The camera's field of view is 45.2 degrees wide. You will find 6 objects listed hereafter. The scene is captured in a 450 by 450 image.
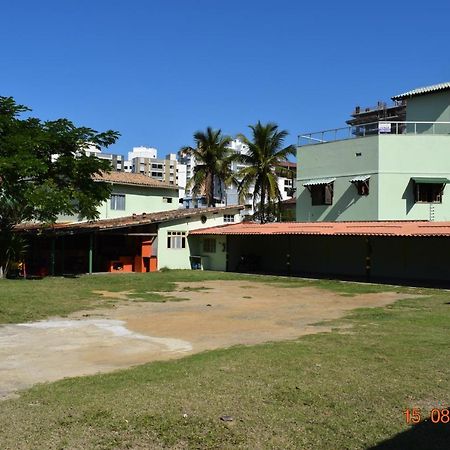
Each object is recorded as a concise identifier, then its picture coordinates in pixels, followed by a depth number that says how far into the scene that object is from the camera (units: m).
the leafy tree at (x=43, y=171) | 23.67
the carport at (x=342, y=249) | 26.41
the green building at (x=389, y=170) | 29.27
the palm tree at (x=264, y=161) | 40.41
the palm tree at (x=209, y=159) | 46.72
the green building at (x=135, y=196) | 36.03
